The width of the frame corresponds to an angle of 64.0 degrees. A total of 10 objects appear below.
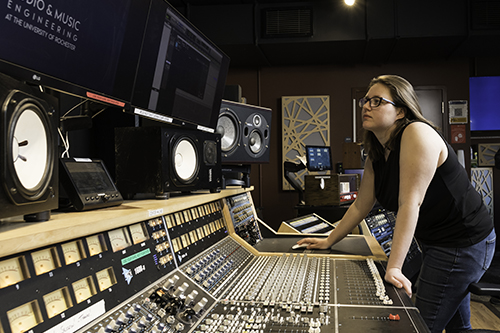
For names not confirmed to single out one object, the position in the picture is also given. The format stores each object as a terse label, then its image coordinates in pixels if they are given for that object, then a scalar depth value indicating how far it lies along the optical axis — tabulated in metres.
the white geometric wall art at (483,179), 5.73
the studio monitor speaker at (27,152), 0.64
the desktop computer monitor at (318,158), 4.36
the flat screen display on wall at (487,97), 5.98
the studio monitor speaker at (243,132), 2.22
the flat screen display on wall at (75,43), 0.80
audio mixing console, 0.66
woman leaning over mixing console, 1.50
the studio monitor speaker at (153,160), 1.35
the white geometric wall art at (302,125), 6.01
